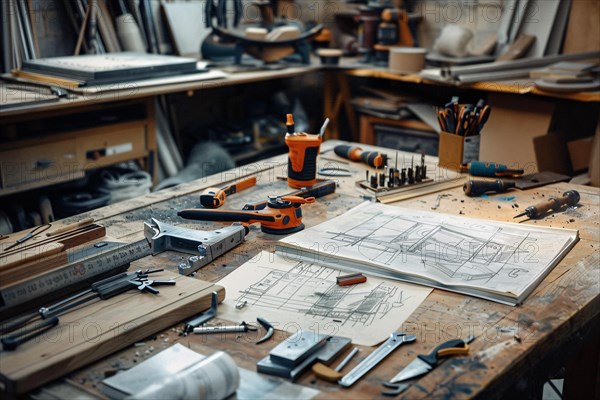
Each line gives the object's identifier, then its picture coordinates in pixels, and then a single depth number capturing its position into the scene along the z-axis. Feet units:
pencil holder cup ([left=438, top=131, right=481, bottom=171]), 6.94
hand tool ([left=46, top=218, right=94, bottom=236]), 4.59
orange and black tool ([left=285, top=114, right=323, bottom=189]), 6.23
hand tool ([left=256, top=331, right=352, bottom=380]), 3.44
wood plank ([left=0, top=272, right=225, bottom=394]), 3.32
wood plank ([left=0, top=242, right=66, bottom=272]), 3.88
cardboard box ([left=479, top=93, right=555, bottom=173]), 10.50
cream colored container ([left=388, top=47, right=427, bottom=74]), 12.34
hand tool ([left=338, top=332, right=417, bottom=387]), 3.40
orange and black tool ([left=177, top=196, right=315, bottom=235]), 5.32
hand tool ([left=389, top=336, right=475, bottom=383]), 3.42
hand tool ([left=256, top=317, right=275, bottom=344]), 3.80
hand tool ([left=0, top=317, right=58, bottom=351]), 3.48
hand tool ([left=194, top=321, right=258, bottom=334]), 3.88
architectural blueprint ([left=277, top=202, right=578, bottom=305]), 4.41
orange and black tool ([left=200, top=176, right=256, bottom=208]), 5.87
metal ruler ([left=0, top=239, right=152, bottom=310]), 3.84
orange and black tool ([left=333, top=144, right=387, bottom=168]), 7.09
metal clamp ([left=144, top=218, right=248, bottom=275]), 4.81
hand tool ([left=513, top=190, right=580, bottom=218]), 5.68
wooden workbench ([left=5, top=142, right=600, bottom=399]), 3.42
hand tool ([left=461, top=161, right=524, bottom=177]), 6.71
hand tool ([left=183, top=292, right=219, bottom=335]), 3.91
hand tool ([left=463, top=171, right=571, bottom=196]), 6.26
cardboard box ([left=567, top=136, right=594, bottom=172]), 10.07
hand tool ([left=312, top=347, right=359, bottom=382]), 3.39
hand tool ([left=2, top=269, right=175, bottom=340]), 3.82
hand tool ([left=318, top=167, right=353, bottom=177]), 6.94
